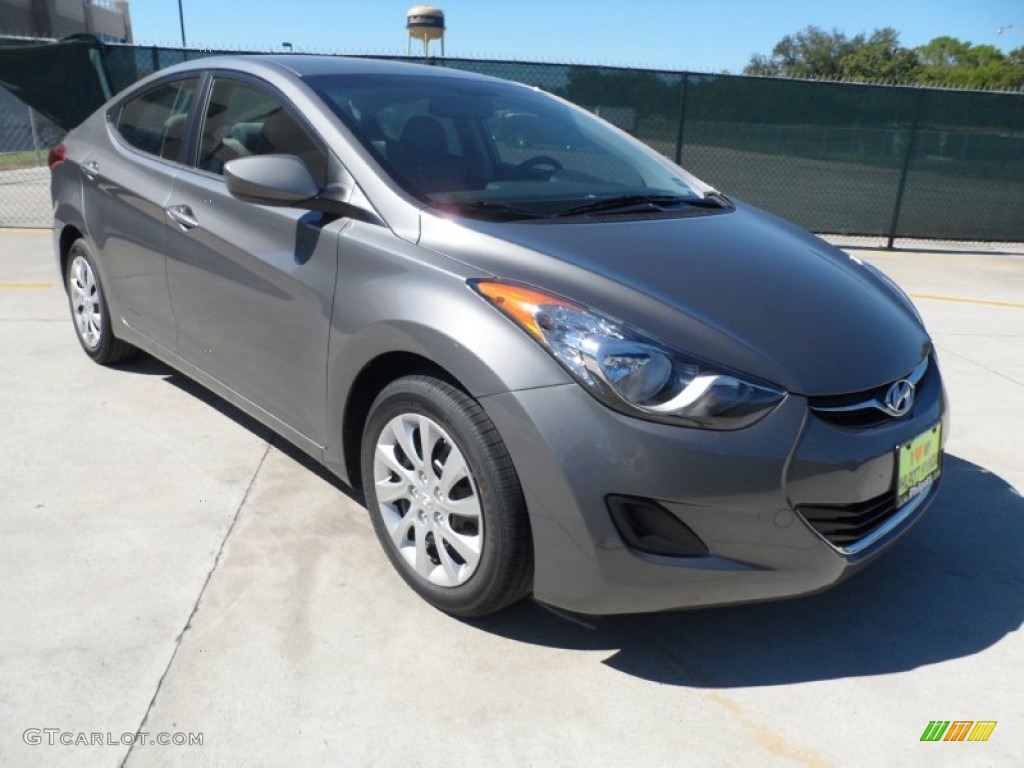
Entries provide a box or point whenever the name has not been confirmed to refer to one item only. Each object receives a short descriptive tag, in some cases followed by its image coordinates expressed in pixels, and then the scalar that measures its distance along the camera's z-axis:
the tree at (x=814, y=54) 78.06
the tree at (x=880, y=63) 71.50
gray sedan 2.18
